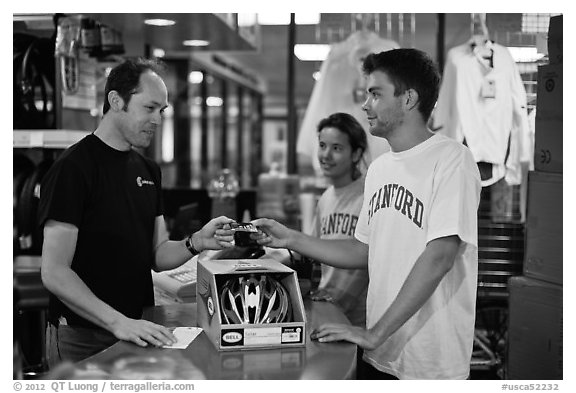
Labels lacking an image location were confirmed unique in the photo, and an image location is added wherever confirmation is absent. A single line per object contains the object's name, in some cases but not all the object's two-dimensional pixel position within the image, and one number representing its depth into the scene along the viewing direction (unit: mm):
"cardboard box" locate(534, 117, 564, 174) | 2664
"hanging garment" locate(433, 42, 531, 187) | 4254
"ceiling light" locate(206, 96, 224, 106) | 10671
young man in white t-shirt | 2006
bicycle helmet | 1963
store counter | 1802
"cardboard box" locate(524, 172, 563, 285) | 2678
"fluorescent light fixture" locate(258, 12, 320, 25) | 4896
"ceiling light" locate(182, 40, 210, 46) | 4408
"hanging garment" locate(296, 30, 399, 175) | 4750
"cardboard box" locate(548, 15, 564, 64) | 2580
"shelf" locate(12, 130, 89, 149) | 3299
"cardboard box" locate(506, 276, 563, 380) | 2723
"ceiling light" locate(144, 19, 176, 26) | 3528
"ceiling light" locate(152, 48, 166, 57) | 4885
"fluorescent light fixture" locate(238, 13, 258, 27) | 4285
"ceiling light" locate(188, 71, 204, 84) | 9323
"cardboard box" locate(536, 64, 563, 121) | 2647
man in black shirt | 2094
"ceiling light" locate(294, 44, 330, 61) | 5496
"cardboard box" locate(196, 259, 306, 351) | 1920
